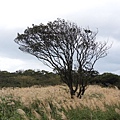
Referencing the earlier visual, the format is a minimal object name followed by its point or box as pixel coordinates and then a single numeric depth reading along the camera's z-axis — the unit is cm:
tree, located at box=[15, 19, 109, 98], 1950
